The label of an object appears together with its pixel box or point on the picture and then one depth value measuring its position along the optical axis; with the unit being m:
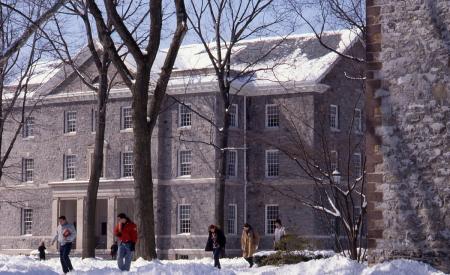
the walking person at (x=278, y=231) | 31.28
